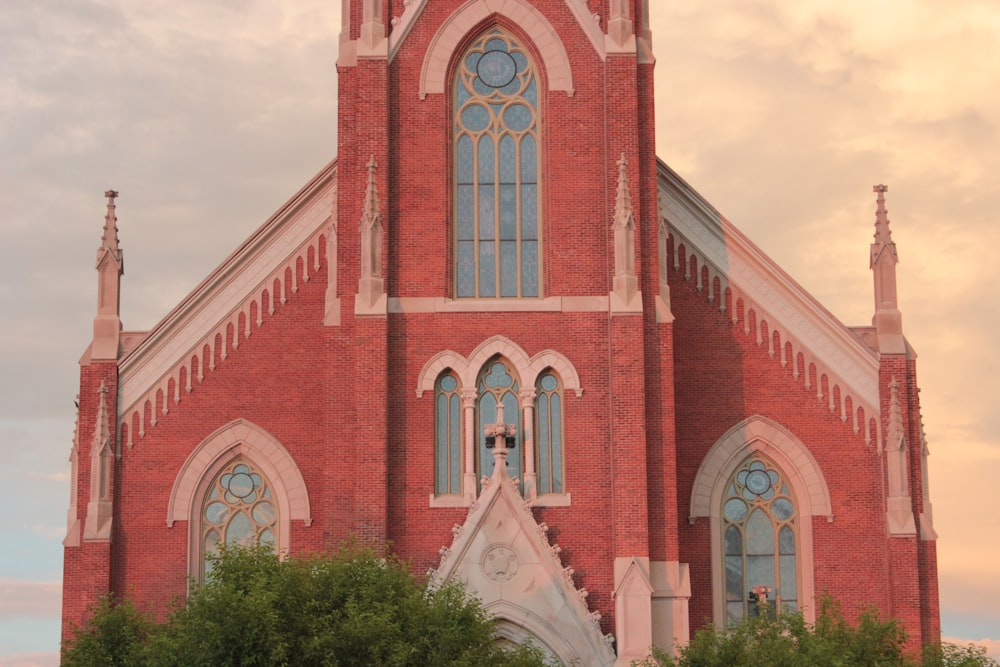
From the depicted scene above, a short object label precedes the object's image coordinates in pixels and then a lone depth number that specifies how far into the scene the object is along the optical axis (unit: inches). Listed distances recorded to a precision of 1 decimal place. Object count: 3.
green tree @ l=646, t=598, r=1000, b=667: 1318.9
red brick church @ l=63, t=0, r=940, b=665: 1528.1
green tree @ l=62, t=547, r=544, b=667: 1250.0
